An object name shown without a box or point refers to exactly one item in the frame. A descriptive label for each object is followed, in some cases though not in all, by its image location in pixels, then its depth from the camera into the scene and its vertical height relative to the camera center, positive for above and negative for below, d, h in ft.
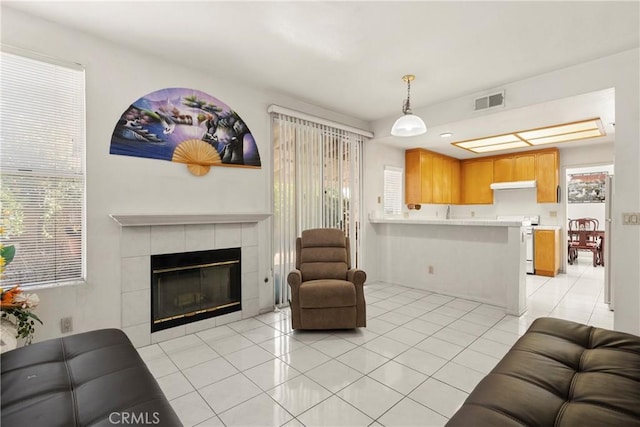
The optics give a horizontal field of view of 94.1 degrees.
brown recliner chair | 9.79 -3.03
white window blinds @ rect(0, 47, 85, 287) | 7.37 +1.10
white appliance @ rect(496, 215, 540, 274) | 18.75 -2.59
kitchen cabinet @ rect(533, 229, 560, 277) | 18.01 -2.52
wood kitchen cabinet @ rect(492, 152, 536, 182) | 19.88 +3.01
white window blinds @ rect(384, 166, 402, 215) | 18.16 +1.27
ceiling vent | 11.78 +4.44
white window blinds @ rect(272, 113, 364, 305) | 12.73 +1.25
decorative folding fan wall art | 9.15 +2.65
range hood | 19.62 +1.77
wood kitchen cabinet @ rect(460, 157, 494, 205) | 22.01 +2.31
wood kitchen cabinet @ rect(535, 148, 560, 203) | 18.92 +2.38
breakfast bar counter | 11.89 -2.21
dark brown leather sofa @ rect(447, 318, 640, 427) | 3.22 -2.24
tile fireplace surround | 9.00 -1.25
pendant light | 10.44 +3.02
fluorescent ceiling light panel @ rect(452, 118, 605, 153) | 14.03 +4.01
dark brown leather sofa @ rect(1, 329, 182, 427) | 3.24 -2.27
